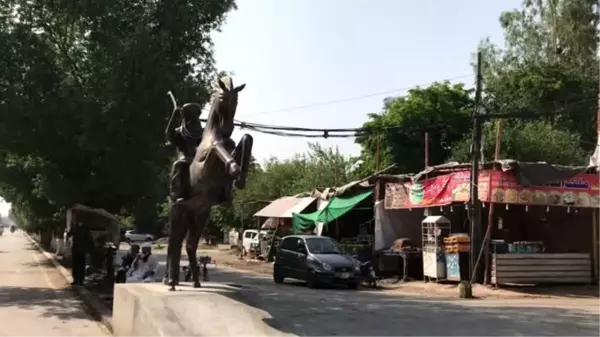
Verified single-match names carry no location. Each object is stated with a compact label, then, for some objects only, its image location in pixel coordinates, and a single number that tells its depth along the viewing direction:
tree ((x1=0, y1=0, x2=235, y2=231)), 15.93
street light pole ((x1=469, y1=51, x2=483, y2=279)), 20.55
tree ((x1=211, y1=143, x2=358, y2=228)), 45.41
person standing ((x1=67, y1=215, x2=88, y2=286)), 18.83
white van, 38.91
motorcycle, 22.65
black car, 21.31
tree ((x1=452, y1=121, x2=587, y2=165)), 32.78
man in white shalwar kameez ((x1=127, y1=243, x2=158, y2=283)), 14.36
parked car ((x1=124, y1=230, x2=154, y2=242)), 59.09
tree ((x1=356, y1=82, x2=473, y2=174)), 38.22
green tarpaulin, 27.06
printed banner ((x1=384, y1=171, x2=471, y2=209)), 21.64
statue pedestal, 7.39
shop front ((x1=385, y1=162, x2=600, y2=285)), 20.62
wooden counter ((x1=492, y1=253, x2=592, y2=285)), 20.83
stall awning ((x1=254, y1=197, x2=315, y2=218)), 33.00
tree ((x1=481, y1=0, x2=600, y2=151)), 37.19
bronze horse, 8.72
